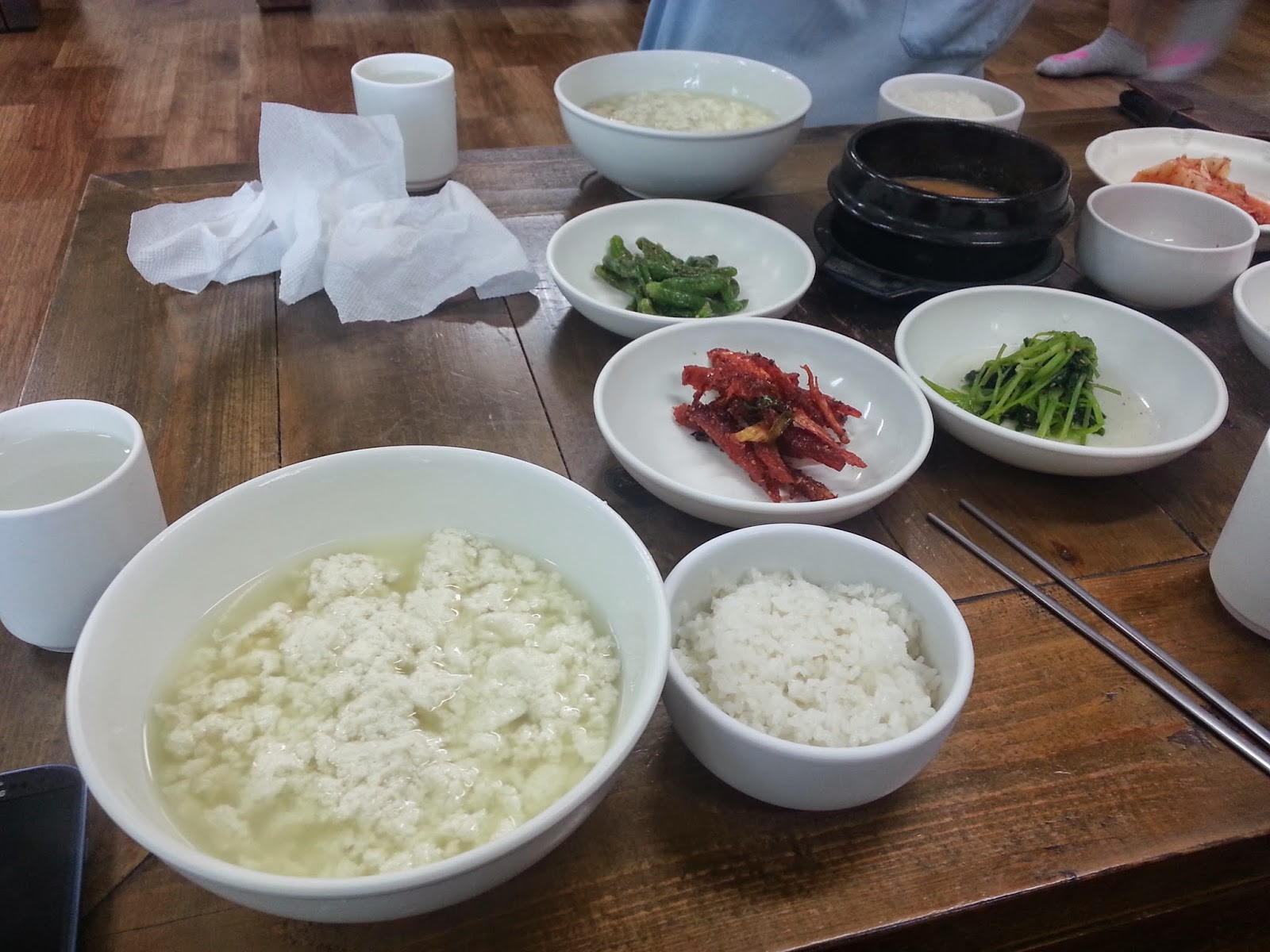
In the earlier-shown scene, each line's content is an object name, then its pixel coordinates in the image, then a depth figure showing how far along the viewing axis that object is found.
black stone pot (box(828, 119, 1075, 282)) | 0.60
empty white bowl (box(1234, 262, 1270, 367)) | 0.57
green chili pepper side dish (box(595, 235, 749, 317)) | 0.60
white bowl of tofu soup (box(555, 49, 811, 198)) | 0.70
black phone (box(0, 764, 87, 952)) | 0.28
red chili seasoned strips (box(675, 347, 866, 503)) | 0.49
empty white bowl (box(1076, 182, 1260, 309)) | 0.61
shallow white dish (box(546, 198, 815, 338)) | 0.62
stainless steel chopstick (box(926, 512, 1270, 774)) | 0.38
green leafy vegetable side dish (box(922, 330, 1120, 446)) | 0.53
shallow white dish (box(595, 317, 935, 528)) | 0.45
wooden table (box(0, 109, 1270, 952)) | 0.32
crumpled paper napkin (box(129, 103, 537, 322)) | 0.61
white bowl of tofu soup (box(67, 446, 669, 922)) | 0.28
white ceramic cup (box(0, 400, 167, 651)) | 0.36
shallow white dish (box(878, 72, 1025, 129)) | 0.80
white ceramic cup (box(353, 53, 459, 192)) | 0.71
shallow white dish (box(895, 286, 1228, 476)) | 0.49
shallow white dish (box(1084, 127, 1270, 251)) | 0.78
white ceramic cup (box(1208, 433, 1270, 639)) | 0.41
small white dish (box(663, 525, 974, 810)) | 0.32
